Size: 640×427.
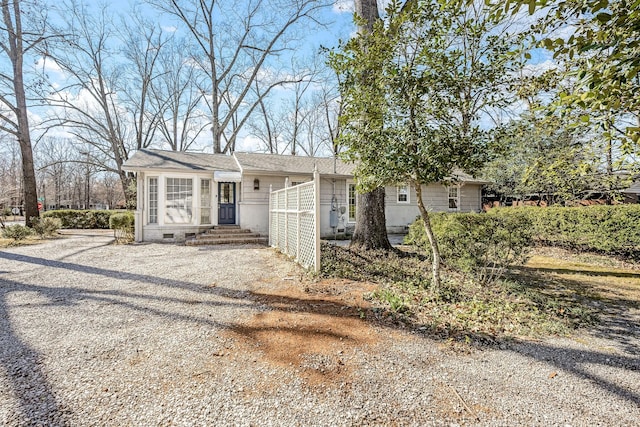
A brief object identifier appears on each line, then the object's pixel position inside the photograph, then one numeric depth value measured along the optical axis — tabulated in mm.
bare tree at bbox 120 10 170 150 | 19672
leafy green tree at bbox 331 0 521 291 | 3768
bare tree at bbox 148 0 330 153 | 16859
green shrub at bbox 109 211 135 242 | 10722
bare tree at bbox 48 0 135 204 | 16986
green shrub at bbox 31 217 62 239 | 10648
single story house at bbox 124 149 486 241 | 10256
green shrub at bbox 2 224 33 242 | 9750
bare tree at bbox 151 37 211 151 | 21438
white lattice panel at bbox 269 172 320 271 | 5438
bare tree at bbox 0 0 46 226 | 12195
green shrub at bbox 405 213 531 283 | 4430
